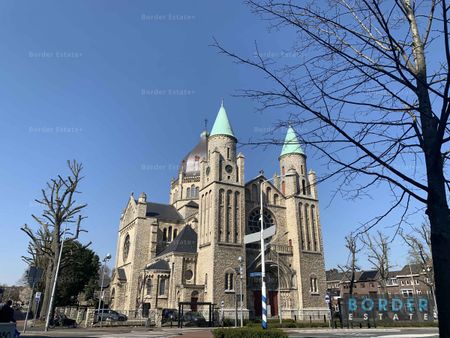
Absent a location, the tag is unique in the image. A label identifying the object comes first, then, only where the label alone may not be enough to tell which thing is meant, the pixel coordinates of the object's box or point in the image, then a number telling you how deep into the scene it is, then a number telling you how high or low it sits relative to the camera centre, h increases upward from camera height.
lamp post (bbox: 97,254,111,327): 27.30 +3.02
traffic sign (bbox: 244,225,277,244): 17.07 +3.14
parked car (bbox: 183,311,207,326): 31.04 -1.38
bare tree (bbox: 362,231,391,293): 46.03 +5.19
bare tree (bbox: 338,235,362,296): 45.72 +6.26
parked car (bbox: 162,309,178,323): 32.03 -1.11
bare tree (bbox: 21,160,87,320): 30.69 +6.94
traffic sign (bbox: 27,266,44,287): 13.88 +1.00
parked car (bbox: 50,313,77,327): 30.50 -1.68
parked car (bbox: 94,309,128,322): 32.66 -1.26
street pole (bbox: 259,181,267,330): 16.33 +0.15
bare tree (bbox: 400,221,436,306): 38.56 +5.74
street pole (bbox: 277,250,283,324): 37.76 +2.62
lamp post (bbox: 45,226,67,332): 23.98 +0.69
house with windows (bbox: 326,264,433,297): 72.22 +4.52
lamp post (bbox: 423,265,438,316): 41.41 +3.26
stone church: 37.63 +6.19
